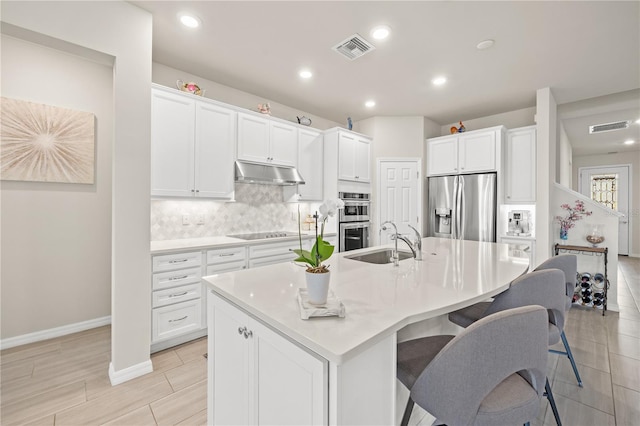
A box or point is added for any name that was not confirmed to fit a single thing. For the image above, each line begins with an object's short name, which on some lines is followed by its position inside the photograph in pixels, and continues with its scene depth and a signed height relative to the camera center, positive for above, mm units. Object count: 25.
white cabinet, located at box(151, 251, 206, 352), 2451 -811
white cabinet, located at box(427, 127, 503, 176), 4045 +972
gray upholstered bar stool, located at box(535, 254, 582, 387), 1847 -345
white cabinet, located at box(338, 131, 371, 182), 4160 +894
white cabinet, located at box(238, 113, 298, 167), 3314 +921
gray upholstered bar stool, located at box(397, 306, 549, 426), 883 -513
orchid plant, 1074 -147
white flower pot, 1034 -278
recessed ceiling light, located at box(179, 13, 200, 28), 2256 +1595
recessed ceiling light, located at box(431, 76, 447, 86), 3323 +1630
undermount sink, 2371 -372
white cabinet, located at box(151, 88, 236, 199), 2684 +689
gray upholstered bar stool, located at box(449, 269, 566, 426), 1411 -417
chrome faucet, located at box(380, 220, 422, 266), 2094 -242
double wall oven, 4202 -132
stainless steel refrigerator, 4051 +118
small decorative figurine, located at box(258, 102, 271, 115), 3580 +1352
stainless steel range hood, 3211 +482
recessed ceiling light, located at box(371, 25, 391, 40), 2387 +1597
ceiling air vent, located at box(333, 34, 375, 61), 2540 +1590
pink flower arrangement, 3838 +17
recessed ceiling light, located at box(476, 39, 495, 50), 2558 +1597
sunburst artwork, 2504 +662
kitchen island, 846 -443
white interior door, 4719 +390
